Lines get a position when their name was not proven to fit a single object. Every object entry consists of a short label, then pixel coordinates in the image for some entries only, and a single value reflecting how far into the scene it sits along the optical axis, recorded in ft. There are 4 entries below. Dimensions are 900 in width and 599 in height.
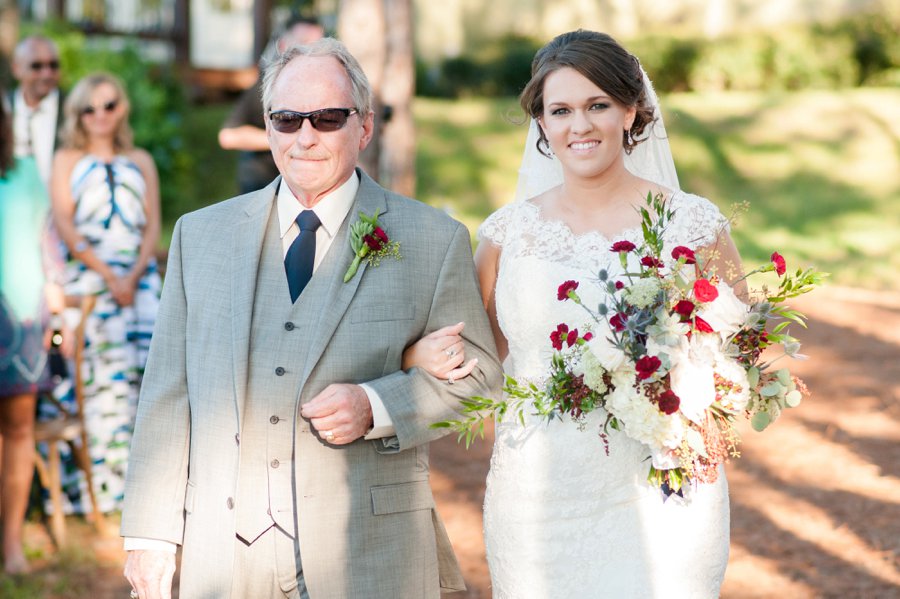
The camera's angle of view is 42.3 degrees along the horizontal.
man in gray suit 10.56
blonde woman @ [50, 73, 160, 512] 23.48
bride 12.62
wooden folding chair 22.25
